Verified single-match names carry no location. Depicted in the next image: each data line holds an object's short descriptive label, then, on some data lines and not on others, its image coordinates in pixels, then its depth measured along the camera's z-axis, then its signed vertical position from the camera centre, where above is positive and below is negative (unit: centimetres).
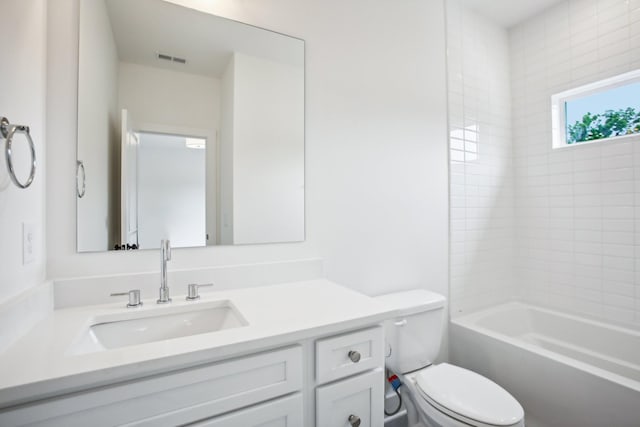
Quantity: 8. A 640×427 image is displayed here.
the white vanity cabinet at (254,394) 66 -45
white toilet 118 -75
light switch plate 90 -8
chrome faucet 113 -19
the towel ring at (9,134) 71 +20
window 195 +72
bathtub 137 -82
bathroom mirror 116 +37
